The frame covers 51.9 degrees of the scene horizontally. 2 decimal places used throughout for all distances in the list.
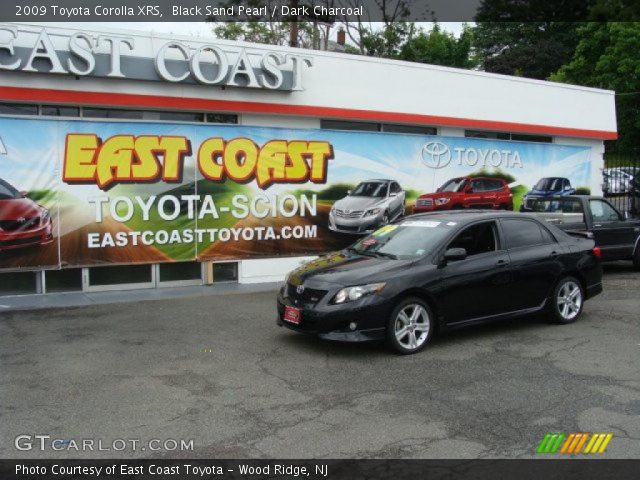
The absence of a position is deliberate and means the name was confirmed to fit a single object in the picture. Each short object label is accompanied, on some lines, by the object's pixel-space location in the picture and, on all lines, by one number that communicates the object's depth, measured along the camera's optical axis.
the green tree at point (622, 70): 29.58
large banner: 11.37
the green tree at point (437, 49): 43.84
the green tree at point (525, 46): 51.31
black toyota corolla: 7.39
